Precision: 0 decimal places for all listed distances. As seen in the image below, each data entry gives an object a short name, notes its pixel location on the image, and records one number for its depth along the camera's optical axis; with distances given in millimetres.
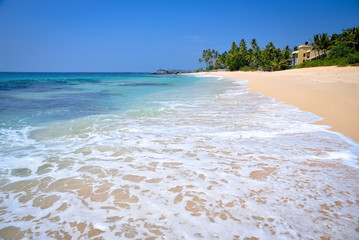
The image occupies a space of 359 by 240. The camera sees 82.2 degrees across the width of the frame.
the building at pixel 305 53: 54209
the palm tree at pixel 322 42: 47250
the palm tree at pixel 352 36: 39469
